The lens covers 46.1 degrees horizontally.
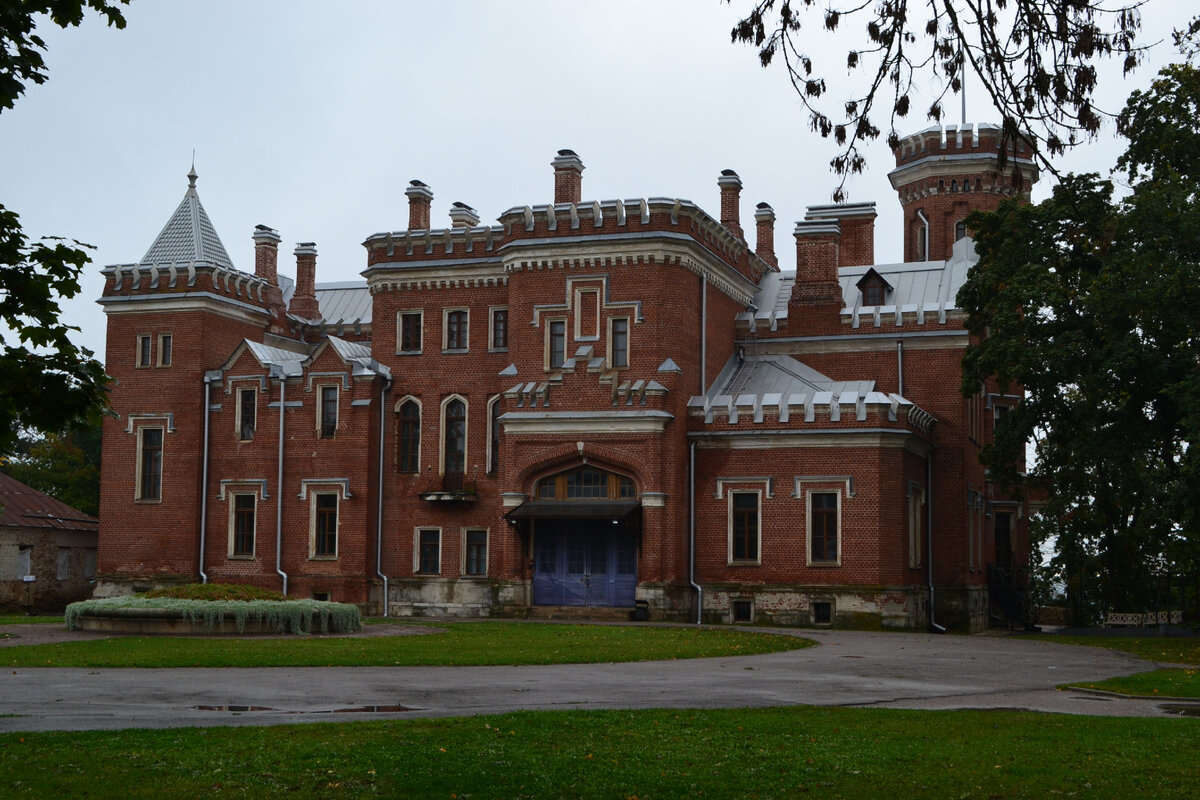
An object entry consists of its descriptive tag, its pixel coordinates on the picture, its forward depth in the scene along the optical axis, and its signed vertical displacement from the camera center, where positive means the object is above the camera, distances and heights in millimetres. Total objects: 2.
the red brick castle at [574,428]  34219 +2835
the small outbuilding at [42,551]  40156 -534
